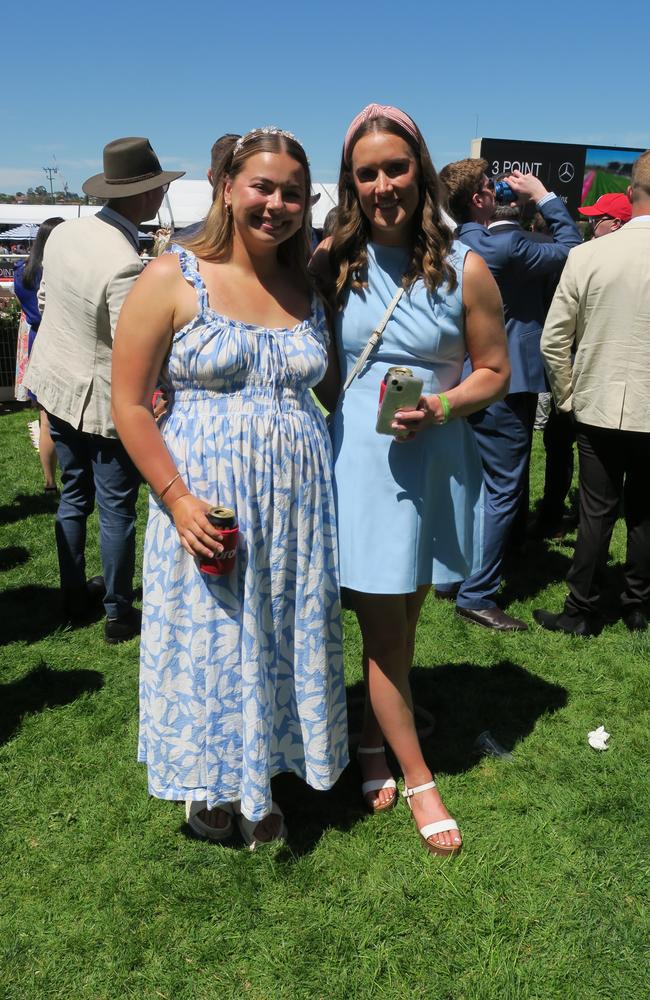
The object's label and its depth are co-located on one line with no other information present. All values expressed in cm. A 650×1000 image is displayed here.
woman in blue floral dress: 230
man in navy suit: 447
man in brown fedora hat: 381
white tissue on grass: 342
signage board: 1748
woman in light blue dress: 244
